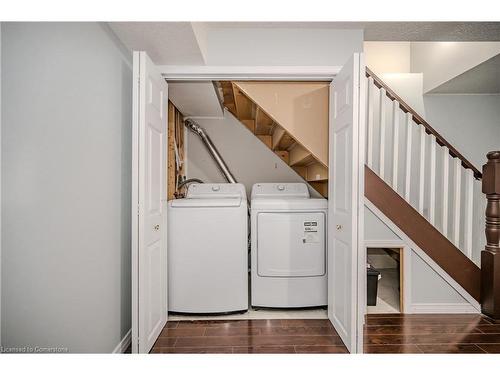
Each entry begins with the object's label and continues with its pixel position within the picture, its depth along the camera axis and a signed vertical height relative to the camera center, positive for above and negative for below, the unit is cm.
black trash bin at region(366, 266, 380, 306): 266 -84
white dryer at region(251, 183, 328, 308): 273 -60
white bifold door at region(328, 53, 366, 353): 190 -8
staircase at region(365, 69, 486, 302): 256 -12
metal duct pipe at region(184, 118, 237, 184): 386 +39
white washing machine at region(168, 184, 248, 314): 260 -60
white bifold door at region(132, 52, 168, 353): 183 -10
